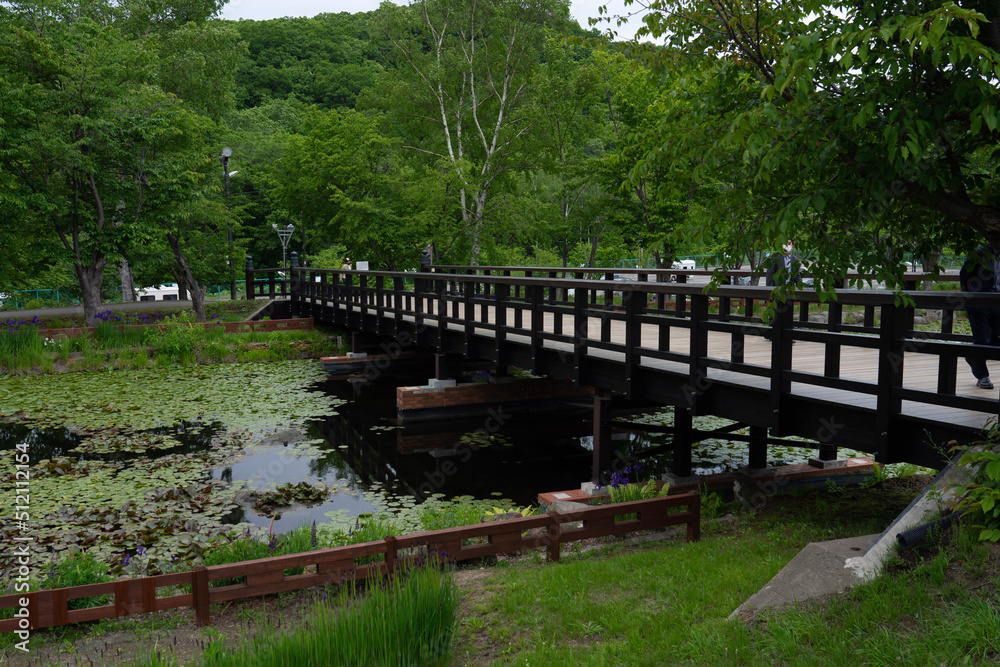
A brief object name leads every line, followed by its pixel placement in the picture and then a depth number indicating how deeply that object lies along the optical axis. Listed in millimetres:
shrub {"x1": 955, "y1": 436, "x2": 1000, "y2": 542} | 4176
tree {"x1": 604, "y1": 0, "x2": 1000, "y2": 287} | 4059
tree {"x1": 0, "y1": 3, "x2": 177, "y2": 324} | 20453
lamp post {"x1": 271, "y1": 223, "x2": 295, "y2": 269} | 33500
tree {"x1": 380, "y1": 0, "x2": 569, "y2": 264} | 32344
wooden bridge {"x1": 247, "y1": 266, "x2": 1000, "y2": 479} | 6020
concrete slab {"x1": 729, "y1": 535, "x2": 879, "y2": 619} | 4867
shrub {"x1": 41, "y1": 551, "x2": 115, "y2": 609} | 6403
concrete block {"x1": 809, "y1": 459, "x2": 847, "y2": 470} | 10102
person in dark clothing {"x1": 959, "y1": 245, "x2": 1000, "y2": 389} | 7105
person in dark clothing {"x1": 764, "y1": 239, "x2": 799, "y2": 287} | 5305
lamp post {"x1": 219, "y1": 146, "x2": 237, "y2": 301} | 27053
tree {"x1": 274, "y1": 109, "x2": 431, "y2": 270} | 26859
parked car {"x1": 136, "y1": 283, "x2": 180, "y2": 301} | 47594
